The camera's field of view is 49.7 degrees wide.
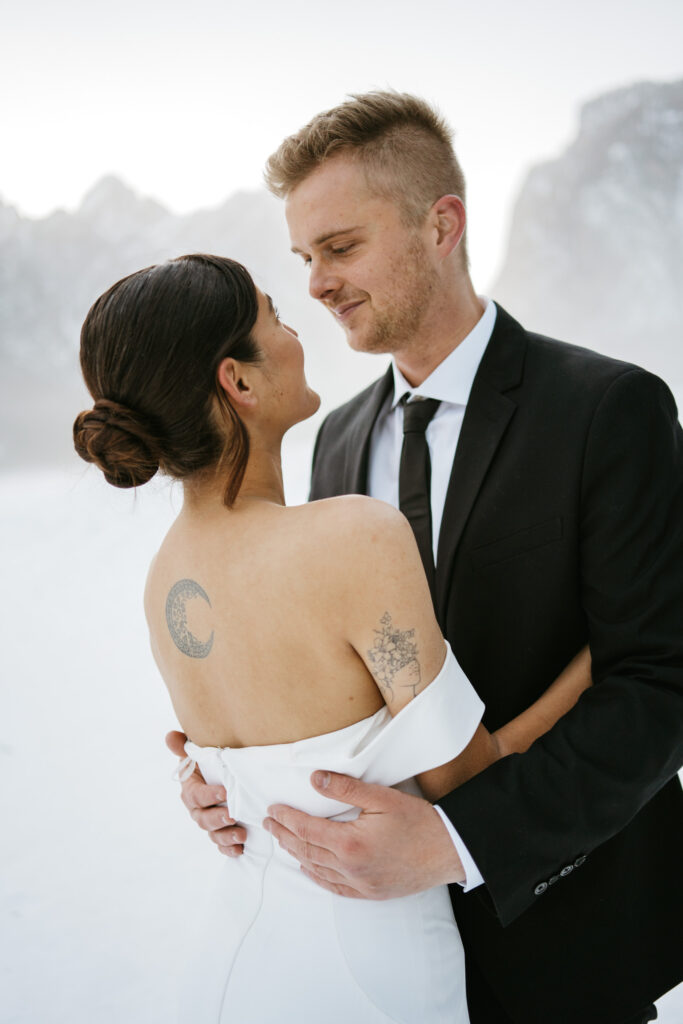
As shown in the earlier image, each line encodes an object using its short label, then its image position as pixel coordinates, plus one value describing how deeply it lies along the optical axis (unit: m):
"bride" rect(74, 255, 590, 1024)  0.98
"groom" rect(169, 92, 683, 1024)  1.09
